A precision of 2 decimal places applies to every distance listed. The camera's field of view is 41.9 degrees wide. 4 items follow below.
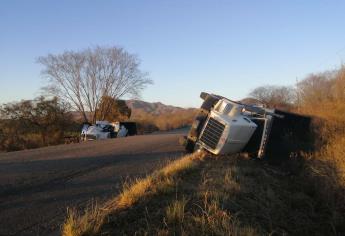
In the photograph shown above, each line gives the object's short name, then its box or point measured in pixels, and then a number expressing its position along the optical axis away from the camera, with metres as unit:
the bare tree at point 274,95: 46.33
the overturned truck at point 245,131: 13.42
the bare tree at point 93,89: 50.53
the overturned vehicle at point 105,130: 31.51
